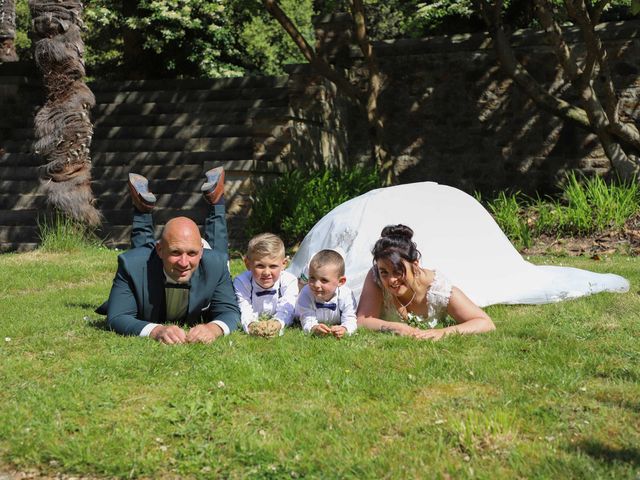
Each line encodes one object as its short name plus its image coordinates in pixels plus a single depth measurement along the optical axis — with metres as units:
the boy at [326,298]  6.37
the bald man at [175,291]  6.00
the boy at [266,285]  6.54
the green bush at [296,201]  12.32
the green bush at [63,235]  12.41
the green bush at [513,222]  11.91
